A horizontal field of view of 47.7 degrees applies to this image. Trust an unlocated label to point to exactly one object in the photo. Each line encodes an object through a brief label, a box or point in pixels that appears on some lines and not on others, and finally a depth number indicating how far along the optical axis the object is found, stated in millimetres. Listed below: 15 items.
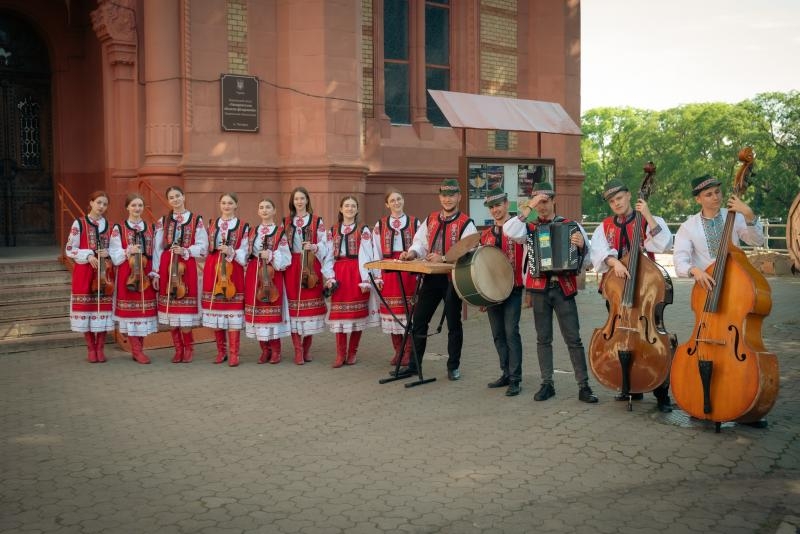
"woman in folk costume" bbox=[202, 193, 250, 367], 10039
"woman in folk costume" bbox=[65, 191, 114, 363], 10125
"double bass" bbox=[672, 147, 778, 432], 6484
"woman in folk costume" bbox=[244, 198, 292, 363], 9930
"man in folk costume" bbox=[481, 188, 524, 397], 8383
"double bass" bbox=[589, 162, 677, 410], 7234
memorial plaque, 14109
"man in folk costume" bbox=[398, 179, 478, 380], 8961
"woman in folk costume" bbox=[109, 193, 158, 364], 10188
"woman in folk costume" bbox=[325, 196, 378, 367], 9883
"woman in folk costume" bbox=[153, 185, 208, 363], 10203
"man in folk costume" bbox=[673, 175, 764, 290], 7062
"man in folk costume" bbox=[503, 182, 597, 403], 7883
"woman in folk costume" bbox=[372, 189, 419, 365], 9586
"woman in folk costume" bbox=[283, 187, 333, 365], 9984
